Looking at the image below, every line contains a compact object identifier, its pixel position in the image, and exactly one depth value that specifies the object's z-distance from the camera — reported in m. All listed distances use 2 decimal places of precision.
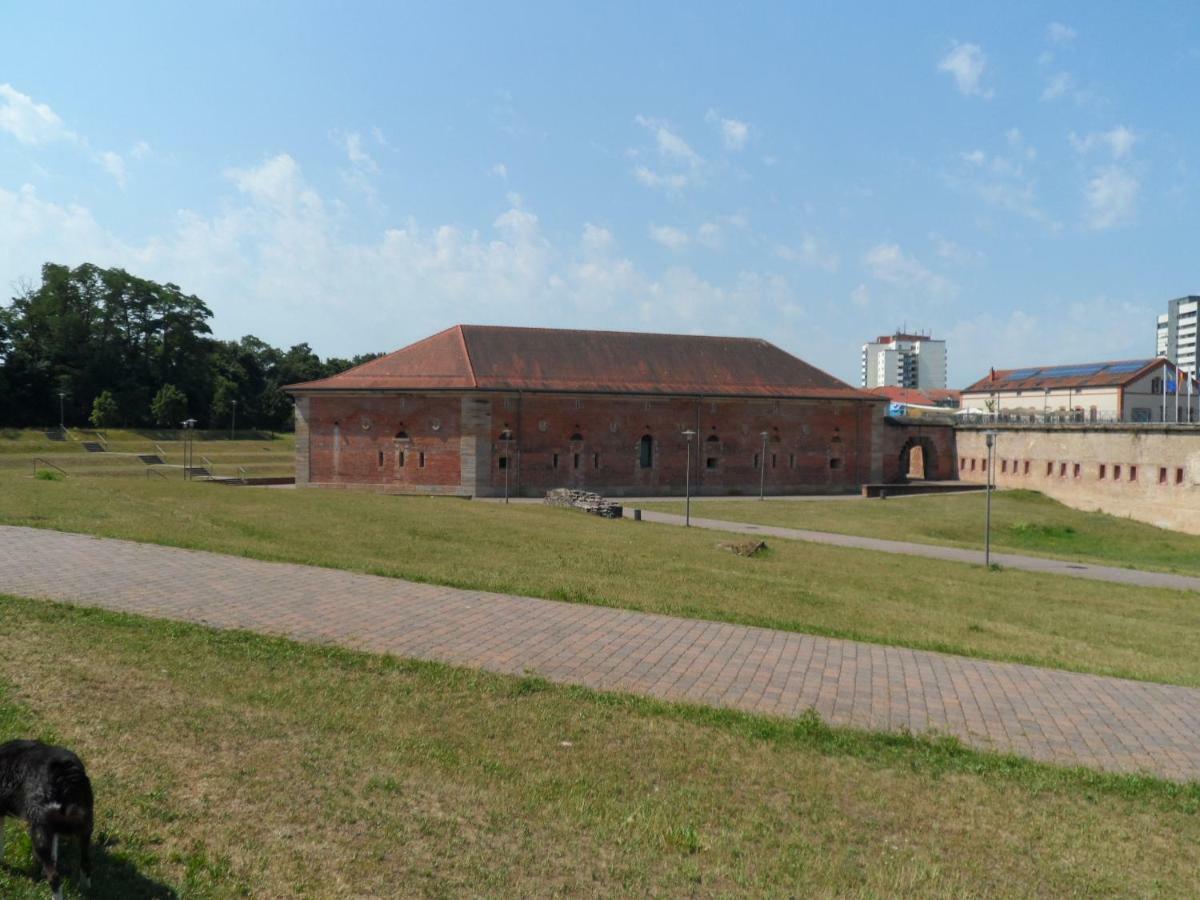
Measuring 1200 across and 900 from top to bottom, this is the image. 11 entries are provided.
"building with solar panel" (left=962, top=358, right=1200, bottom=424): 57.50
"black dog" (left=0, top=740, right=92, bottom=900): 4.21
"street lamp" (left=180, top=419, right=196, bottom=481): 43.12
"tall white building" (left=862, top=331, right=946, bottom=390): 166.88
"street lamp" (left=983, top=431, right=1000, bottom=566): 23.05
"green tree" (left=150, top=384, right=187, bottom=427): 61.00
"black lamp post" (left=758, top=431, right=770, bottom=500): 41.73
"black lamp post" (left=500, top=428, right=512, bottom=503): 41.16
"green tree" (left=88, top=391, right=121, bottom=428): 58.78
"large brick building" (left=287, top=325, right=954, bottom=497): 40.91
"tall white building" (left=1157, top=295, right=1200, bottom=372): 150.88
